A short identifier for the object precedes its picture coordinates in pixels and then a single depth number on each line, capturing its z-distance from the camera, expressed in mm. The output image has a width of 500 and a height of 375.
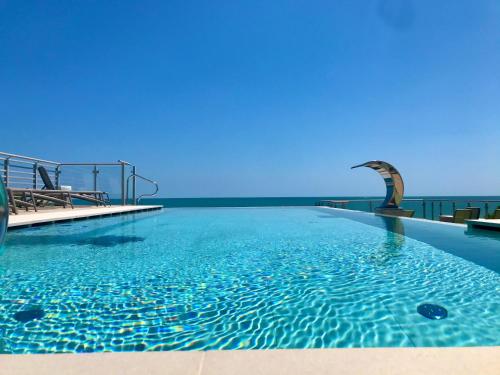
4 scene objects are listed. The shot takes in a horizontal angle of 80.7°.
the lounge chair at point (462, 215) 8828
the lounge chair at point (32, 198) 8023
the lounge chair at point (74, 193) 10947
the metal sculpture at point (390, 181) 10352
